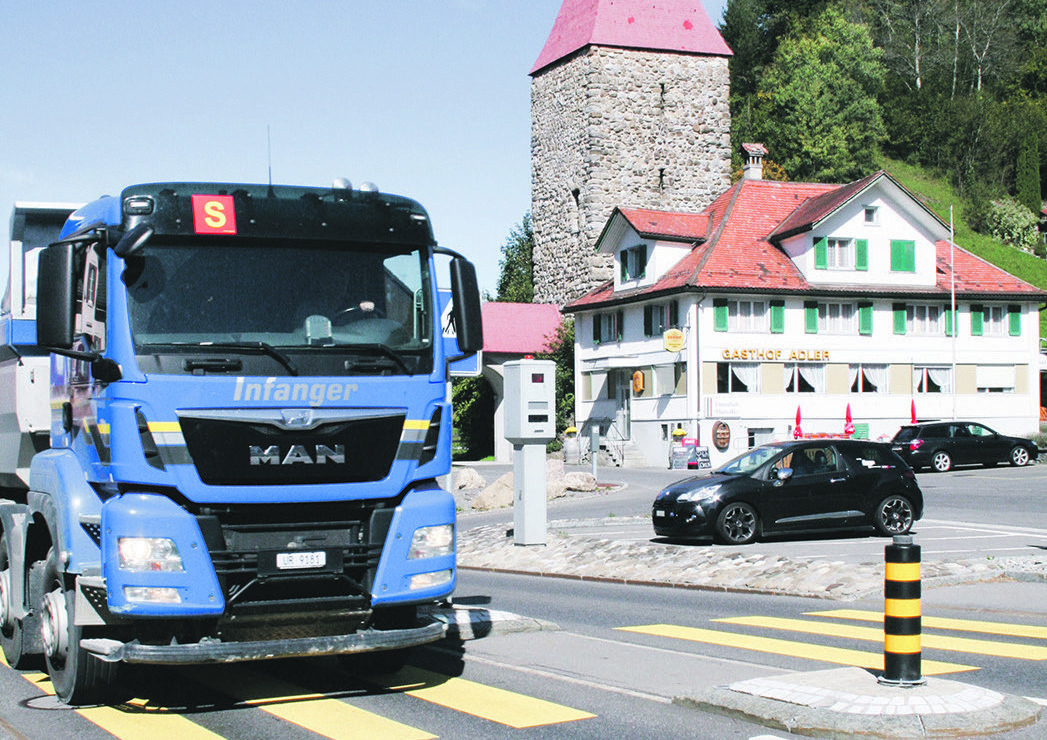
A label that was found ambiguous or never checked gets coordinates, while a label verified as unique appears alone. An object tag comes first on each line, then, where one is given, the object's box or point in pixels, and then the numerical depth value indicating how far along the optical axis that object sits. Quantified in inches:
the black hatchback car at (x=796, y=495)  791.1
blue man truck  316.8
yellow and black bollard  312.5
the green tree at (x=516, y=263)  3447.3
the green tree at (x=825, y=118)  3169.3
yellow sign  1951.3
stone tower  2551.7
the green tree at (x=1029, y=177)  3747.5
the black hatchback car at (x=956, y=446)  1573.6
